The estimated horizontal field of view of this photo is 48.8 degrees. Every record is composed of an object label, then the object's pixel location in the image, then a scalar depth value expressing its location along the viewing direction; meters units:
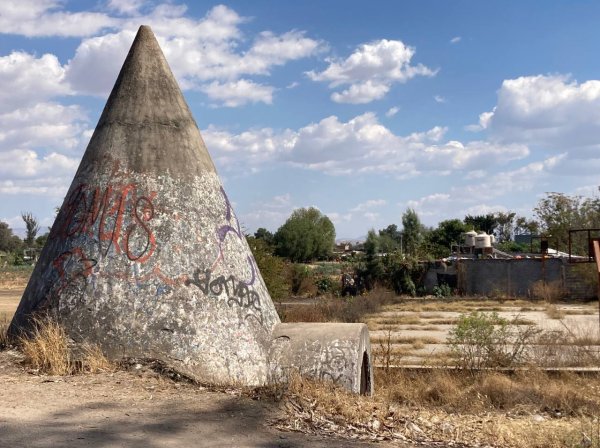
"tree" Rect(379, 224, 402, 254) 74.84
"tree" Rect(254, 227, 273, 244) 64.43
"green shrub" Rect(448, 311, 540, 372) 9.84
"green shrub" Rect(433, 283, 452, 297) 27.89
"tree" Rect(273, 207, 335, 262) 66.00
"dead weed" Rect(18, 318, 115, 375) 5.89
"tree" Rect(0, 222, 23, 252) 82.62
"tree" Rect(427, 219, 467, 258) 57.74
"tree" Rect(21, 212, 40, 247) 81.31
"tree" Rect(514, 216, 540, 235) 41.41
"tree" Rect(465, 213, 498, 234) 71.00
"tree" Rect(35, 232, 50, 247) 73.95
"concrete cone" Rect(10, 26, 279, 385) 6.07
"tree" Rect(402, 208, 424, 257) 67.12
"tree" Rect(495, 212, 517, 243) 72.81
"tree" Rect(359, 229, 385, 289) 29.24
